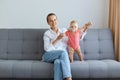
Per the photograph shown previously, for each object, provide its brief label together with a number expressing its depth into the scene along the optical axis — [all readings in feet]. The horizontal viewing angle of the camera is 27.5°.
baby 10.20
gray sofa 10.73
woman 8.78
